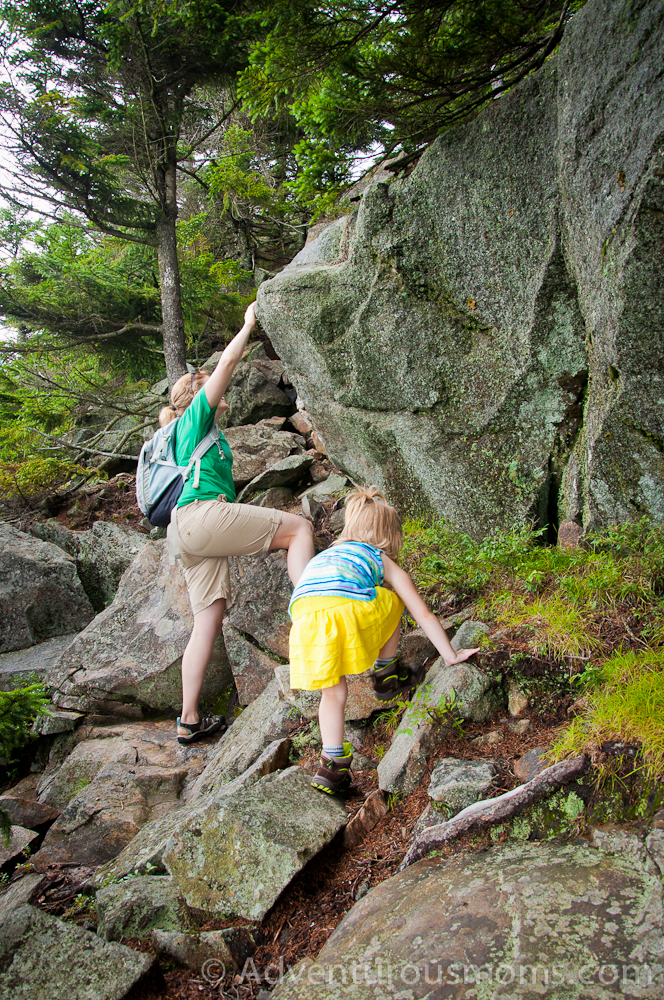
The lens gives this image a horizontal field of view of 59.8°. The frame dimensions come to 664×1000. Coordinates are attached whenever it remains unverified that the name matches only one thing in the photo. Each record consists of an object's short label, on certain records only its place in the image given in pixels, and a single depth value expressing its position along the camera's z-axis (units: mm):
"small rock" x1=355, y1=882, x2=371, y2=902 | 3085
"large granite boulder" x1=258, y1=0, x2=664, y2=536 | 3857
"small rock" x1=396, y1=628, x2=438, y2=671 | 4676
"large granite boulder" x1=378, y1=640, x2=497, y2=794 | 3619
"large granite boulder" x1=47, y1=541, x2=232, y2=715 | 6762
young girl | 3740
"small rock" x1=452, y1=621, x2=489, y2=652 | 4137
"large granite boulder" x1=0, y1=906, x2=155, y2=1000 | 2752
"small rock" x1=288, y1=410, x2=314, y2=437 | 10367
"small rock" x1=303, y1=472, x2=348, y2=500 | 8086
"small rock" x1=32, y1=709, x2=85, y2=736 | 6684
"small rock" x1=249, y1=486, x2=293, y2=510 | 8344
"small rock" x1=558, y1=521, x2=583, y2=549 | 4840
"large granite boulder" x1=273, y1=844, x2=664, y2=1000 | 2139
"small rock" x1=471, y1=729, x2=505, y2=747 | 3621
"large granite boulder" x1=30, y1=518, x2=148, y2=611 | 9422
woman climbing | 5086
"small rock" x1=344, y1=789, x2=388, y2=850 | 3459
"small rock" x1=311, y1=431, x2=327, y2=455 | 9484
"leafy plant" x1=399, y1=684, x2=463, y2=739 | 3738
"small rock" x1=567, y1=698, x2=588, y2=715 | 3395
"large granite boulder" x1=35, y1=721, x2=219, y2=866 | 4840
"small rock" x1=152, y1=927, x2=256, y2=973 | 2934
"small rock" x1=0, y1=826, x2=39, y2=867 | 4383
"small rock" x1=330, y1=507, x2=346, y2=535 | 7137
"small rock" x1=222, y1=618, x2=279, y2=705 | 6254
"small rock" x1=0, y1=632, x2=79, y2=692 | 7617
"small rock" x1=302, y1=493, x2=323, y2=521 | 7422
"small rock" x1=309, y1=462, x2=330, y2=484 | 8828
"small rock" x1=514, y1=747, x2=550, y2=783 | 3146
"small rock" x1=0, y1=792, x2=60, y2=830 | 5188
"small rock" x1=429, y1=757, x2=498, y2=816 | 3166
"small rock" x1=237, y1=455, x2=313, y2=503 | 8453
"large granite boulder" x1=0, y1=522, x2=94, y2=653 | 8719
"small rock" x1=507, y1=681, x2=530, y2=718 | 3754
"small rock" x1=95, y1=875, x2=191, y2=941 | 3197
